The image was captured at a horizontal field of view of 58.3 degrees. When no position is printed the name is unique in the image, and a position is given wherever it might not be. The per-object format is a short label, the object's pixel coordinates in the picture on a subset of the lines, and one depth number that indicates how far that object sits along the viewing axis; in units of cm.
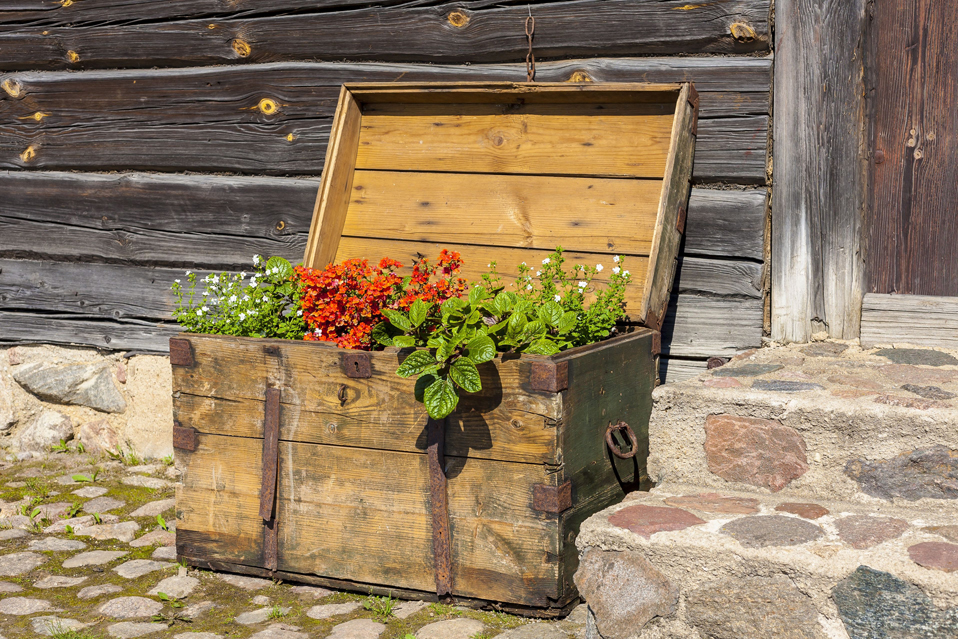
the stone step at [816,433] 213
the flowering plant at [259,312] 295
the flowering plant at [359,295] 270
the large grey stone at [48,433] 437
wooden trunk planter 247
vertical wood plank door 299
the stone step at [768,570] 175
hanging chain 331
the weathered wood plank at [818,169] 306
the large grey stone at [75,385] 430
